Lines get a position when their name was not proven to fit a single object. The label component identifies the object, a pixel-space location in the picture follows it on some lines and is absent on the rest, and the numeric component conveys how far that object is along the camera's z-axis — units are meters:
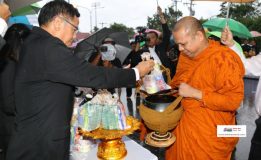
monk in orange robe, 2.24
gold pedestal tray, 2.07
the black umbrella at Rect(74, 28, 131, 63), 4.42
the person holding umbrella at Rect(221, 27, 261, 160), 2.53
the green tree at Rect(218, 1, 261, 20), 41.03
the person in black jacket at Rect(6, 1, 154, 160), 1.83
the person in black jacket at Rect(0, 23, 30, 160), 2.04
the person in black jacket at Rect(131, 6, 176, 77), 5.12
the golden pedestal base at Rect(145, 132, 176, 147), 2.27
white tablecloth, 2.19
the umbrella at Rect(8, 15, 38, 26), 6.11
